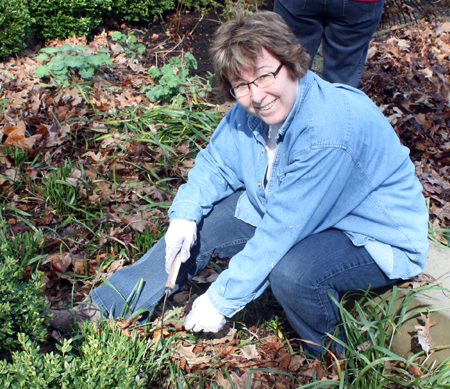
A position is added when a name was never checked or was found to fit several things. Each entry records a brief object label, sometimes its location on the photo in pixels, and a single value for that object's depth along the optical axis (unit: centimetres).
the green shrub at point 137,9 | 456
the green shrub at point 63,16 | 416
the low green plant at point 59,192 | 261
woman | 166
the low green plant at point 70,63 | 359
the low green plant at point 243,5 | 469
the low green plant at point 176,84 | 361
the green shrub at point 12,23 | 384
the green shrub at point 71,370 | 118
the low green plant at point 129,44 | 424
